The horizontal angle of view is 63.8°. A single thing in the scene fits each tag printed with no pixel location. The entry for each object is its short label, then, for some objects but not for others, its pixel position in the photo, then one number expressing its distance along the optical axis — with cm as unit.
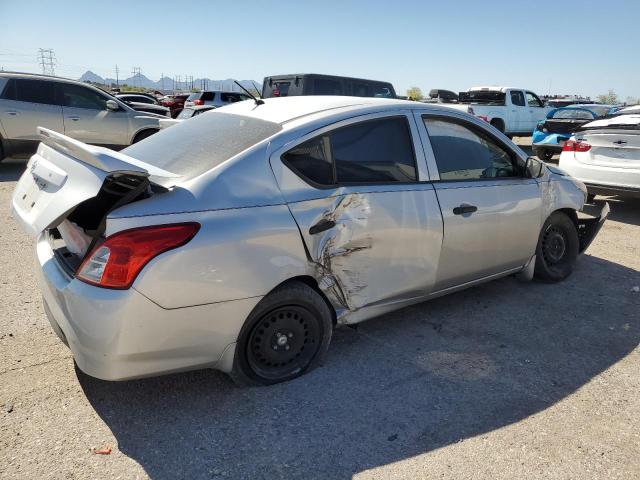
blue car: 1258
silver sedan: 241
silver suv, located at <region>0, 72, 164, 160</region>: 984
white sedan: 681
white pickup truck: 1745
